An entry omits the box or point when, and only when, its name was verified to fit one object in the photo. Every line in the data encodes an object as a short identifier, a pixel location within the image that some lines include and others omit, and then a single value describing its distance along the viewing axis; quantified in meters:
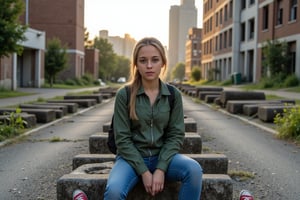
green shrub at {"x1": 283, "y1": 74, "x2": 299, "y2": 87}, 29.59
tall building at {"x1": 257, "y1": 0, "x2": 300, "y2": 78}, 31.92
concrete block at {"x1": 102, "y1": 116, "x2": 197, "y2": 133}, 7.08
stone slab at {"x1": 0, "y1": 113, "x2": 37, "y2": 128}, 10.40
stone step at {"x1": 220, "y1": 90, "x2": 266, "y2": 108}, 16.92
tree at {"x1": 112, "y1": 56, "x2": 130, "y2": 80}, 113.50
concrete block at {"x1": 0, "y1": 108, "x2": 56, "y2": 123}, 11.84
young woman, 3.44
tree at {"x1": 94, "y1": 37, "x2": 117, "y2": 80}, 85.69
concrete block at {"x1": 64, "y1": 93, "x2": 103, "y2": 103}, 19.95
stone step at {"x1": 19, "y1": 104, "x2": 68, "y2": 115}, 13.54
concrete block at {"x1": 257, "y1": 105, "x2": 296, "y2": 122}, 11.40
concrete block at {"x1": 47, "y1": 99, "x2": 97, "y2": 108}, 18.17
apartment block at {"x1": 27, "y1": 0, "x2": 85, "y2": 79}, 57.00
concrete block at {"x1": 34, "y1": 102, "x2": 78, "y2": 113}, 15.23
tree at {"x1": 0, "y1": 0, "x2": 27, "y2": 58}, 20.50
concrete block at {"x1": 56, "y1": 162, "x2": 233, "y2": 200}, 3.76
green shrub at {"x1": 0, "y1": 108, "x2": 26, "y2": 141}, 8.87
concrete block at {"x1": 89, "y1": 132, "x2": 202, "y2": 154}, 5.61
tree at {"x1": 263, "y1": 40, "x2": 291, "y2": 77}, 31.88
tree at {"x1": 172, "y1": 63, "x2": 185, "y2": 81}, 141.62
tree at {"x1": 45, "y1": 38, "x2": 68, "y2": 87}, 43.03
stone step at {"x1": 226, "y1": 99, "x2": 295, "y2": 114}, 14.82
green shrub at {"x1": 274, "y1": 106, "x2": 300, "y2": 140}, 8.49
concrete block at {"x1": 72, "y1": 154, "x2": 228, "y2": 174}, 4.71
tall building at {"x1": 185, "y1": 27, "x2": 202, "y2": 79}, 115.38
